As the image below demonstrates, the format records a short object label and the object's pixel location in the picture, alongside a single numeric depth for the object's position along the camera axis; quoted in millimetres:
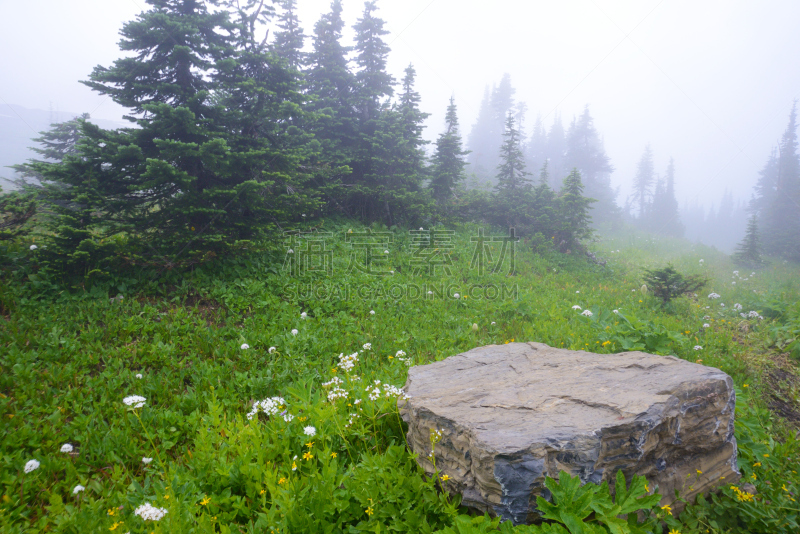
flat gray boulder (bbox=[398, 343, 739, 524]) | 2314
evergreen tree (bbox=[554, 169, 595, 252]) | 15422
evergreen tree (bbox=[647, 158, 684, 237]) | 49209
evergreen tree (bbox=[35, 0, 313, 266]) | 6246
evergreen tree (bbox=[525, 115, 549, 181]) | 47594
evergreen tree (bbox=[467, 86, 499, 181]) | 45812
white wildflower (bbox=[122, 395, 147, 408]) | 2821
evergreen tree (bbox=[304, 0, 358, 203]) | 12531
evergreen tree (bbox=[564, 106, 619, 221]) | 40312
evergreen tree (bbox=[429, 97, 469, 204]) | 14938
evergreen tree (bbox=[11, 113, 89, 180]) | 15645
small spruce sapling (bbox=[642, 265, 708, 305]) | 8992
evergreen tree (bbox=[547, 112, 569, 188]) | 48809
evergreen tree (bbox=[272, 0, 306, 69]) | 14547
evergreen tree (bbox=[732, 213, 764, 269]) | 20484
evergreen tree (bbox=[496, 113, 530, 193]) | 17039
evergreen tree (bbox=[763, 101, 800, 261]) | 23719
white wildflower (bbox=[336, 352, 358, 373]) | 3651
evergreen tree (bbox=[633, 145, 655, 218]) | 51594
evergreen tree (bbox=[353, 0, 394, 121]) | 13531
